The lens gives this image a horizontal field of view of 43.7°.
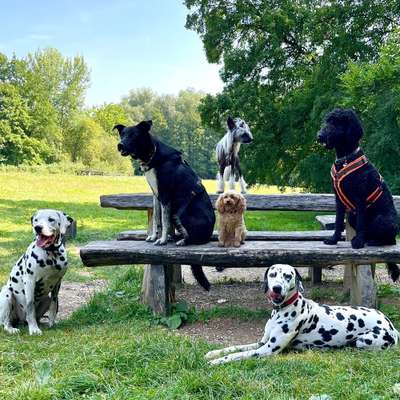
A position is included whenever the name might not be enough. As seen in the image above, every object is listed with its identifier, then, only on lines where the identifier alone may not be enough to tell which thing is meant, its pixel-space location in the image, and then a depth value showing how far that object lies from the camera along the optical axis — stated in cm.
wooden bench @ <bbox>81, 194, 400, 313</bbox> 520
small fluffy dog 530
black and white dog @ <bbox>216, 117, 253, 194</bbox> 649
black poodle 505
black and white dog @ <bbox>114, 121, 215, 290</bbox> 515
